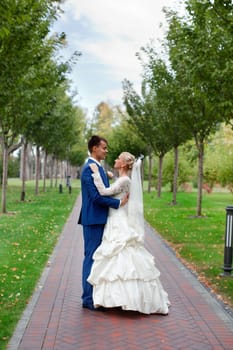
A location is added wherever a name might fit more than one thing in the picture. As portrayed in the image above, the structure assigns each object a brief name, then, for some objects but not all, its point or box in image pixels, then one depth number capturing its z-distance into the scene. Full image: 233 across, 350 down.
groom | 6.82
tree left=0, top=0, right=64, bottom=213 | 10.59
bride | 6.49
